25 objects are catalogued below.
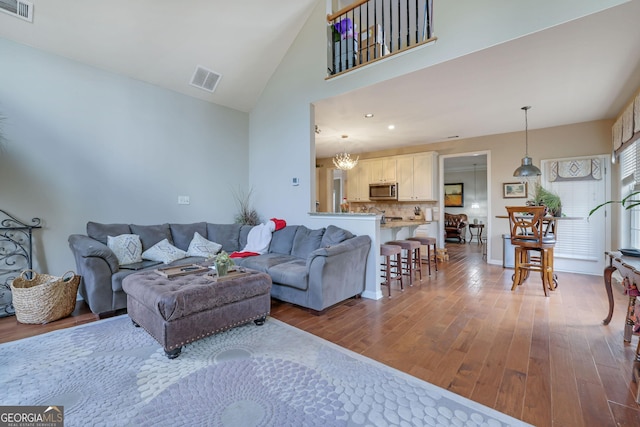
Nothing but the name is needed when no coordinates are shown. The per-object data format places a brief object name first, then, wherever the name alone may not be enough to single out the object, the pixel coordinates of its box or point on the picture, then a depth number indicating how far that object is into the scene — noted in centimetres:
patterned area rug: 151
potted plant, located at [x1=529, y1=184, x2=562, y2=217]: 466
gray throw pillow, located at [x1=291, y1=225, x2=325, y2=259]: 379
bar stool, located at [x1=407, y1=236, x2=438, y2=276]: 461
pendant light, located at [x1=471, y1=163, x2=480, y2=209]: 998
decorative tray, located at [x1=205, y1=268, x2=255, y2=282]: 249
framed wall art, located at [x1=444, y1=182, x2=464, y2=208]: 1027
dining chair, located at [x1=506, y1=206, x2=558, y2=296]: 367
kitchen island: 353
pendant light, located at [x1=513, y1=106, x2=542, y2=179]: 453
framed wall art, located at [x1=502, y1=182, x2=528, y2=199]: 546
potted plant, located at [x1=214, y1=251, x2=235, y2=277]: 255
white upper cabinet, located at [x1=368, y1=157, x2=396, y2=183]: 707
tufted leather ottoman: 208
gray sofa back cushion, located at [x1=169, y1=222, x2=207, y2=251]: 409
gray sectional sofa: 286
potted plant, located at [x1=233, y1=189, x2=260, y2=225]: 508
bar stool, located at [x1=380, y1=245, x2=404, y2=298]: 362
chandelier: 602
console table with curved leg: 189
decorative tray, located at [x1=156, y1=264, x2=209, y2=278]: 269
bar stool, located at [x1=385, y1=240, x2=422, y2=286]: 420
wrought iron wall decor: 306
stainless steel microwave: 697
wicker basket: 269
